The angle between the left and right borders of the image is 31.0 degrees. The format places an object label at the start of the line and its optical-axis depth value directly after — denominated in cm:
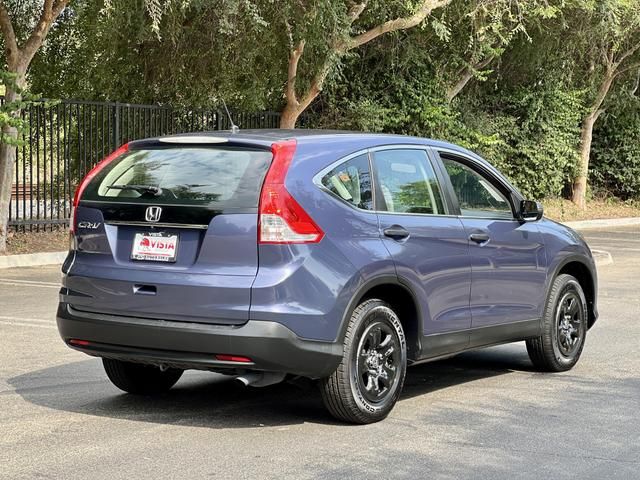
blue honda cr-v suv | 651
